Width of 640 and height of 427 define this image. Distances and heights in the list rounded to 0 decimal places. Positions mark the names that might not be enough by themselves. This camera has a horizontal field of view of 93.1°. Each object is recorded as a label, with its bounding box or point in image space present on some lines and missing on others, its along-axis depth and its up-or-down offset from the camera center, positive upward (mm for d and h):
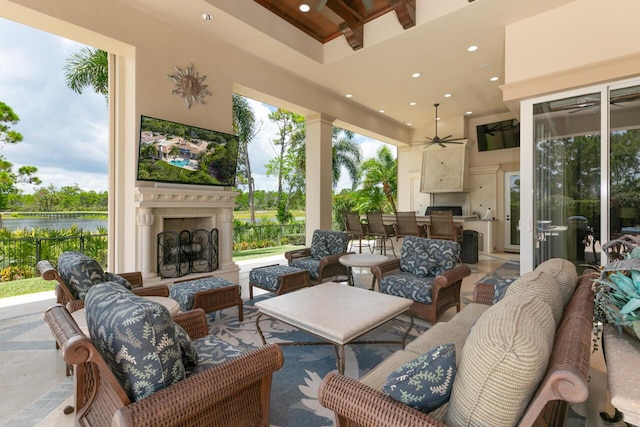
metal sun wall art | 4305 +1895
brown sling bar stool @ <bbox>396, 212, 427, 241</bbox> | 6168 -246
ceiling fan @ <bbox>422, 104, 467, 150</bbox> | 7852 +2080
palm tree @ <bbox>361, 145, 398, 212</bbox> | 10562 +1333
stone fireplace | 3957 -50
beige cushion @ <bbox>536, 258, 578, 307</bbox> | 1635 -350
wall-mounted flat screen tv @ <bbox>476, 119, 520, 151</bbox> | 7992 +2161
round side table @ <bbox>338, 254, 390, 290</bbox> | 3916 -618
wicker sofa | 846 -467
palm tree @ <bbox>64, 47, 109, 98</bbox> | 5391 +2592
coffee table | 2016 -743
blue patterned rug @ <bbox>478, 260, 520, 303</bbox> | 5299 -1080
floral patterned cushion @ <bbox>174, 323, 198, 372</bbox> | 1429 -656
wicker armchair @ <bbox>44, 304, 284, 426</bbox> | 1021 -703
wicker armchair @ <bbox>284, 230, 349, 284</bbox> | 3975 -590
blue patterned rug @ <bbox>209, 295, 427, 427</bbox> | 1839 -1183
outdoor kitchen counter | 7461 -354
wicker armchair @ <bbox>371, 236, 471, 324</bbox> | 2889 -658
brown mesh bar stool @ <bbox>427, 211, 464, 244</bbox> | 5945 -269
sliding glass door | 3330 +513
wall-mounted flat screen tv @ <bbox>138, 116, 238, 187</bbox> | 3957 +869
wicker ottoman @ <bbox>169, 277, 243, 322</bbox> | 2908 -799
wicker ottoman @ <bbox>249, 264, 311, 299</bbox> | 3479 -764
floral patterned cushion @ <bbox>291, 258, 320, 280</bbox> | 3969 -687
